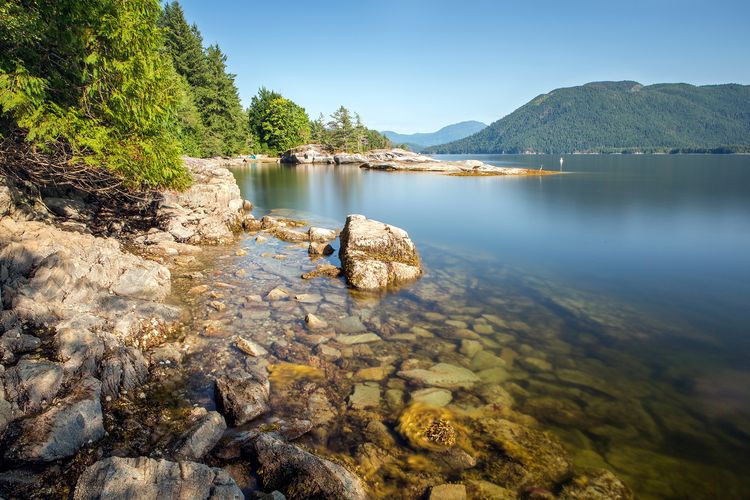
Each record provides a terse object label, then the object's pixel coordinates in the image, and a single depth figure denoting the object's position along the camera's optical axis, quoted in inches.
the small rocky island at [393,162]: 3070.9
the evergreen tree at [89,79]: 412.8
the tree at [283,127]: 4451.3
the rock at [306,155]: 4047.7
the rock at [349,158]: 3973.9
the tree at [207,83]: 2807.6
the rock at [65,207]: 557.9
